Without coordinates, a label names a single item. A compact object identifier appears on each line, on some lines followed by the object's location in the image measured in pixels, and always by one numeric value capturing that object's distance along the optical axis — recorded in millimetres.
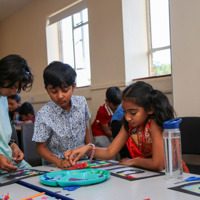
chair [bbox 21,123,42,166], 2239
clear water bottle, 1042
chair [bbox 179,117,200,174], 2066
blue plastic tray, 989
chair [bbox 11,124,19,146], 2285
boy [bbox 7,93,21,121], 3917
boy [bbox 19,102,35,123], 4285
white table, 855
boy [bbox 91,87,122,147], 3462
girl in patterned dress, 1317
